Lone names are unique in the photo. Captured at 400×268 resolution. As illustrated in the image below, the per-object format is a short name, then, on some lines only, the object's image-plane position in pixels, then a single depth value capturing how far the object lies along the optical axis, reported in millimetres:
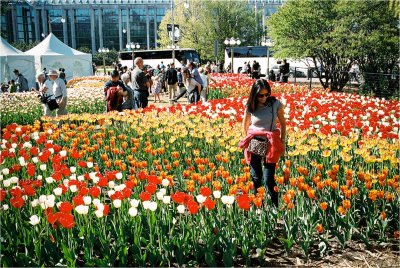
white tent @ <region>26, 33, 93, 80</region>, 21906
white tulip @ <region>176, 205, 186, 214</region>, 3261
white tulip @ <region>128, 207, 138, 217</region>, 3169
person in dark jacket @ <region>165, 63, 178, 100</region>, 15578
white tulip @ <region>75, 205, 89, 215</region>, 3164
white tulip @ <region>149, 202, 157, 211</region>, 3202
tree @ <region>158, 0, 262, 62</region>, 45625
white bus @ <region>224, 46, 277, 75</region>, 39719
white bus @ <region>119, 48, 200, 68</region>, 41625
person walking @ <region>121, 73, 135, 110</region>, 8953
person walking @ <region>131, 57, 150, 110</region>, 9758
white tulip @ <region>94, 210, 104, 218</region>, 3123
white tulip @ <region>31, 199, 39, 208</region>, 3414
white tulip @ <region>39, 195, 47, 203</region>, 3356
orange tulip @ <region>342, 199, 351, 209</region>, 3424
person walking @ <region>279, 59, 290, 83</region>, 22094
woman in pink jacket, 4277
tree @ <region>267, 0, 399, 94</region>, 17500
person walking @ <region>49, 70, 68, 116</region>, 9016
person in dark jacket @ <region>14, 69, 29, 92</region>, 18422
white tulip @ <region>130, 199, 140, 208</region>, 3290
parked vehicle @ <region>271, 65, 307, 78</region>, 35775
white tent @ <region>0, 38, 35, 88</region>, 20281
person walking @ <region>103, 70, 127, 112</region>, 8297
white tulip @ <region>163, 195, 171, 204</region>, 3379
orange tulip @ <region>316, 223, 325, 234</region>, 3332
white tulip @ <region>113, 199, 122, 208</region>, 3277
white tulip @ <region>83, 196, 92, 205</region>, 3316
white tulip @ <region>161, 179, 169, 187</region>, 3803
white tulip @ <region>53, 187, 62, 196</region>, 3621
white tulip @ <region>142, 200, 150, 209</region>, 3288
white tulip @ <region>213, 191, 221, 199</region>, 3491
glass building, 86125
